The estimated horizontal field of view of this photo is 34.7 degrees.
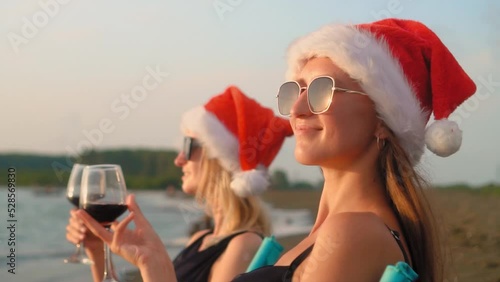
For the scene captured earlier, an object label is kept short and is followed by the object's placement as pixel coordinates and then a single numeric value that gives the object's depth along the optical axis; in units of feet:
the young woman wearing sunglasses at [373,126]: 8.03
